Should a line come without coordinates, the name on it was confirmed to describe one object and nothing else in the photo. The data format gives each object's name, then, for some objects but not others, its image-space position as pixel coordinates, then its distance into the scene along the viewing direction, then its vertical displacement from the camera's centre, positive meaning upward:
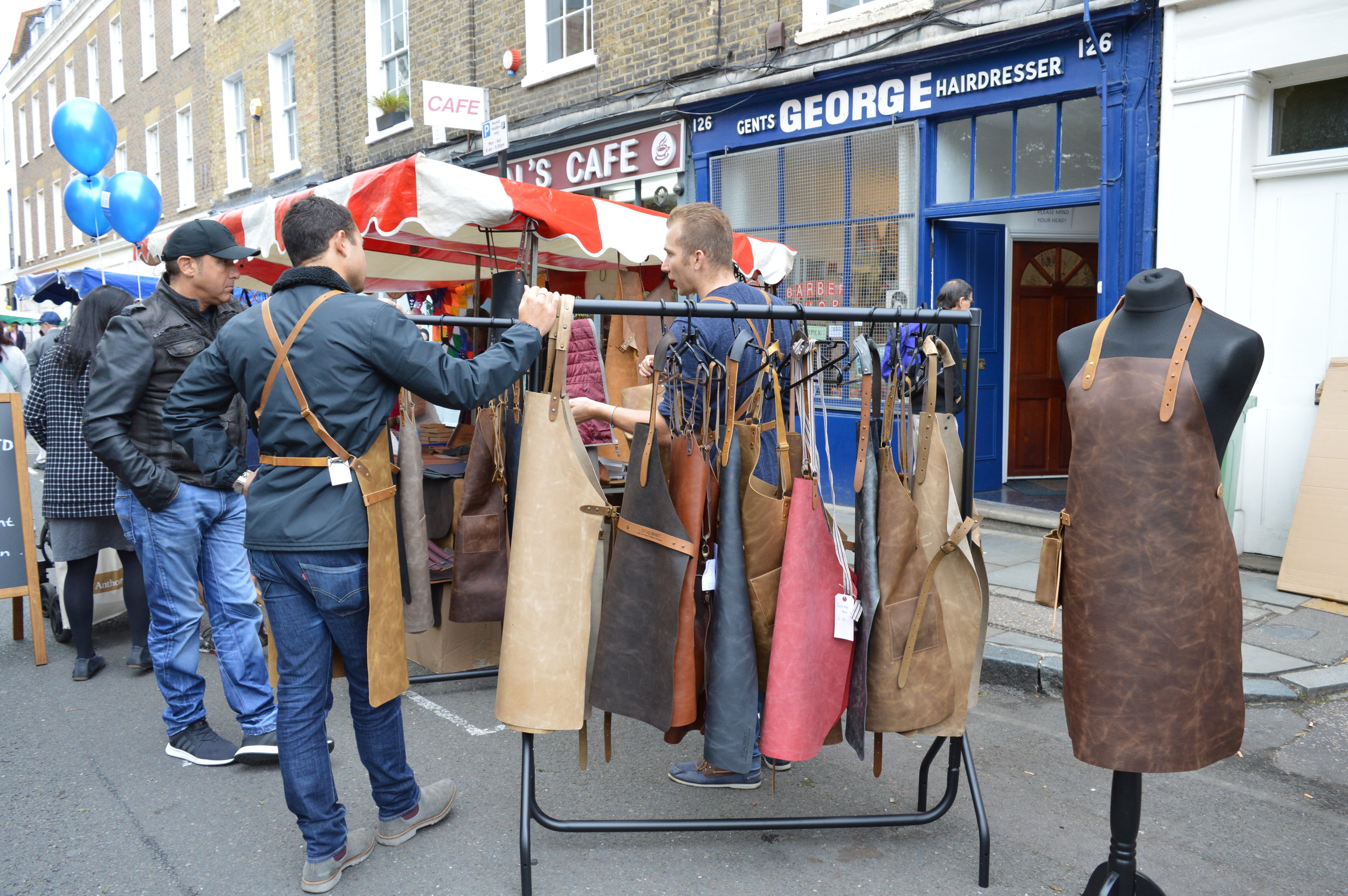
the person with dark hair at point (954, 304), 6.40 +0.46
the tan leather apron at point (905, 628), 2.68 -0.74
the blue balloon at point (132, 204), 10.03 +1.83
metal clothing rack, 2.71 -1.19
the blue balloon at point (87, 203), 10.51 +1.93
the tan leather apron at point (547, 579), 2.69 -0.59
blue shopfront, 6.75 +1.56
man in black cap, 3.70 -0.60
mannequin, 2.22 +0.01
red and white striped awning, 4.46 +0.80
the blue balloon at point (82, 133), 9.55 +2.48
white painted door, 5.92 +0.27
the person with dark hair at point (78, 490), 4.76 -0.58
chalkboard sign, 5.23 -0.79
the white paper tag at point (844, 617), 2.62 -0.68
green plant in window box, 13.60 +3.88
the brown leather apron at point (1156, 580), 2.23 -0.51
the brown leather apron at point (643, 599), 2.65 -0.65
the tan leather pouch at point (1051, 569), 2.46 -0.52
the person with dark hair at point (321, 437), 2.64 -0.18
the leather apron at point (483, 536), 3.95 -0.68
